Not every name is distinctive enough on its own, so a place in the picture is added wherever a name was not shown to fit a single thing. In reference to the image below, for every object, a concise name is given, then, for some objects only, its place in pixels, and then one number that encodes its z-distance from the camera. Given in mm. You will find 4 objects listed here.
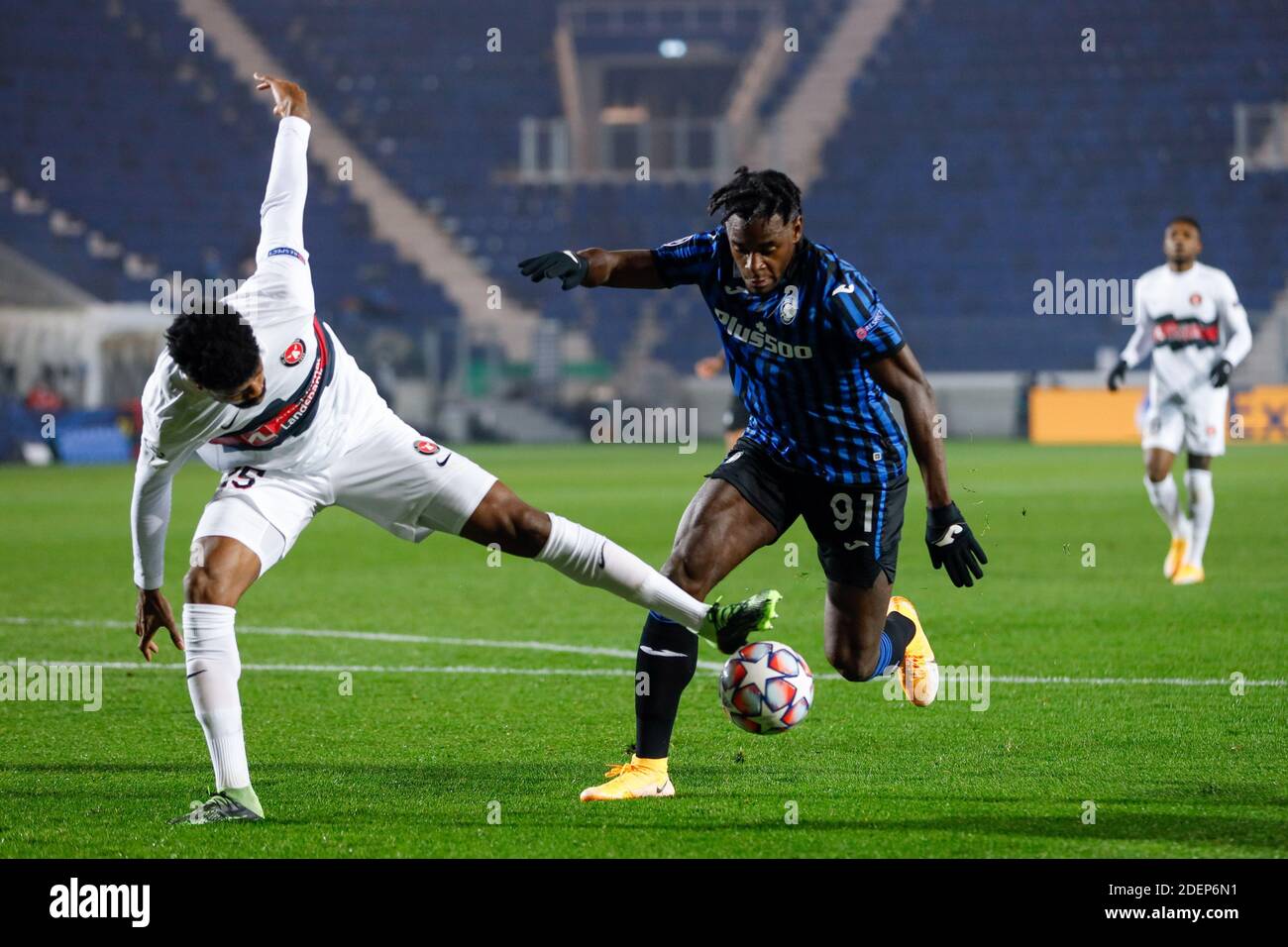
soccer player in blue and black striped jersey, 10617
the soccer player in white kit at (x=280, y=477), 9773
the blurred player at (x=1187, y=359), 23156
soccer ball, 10586
